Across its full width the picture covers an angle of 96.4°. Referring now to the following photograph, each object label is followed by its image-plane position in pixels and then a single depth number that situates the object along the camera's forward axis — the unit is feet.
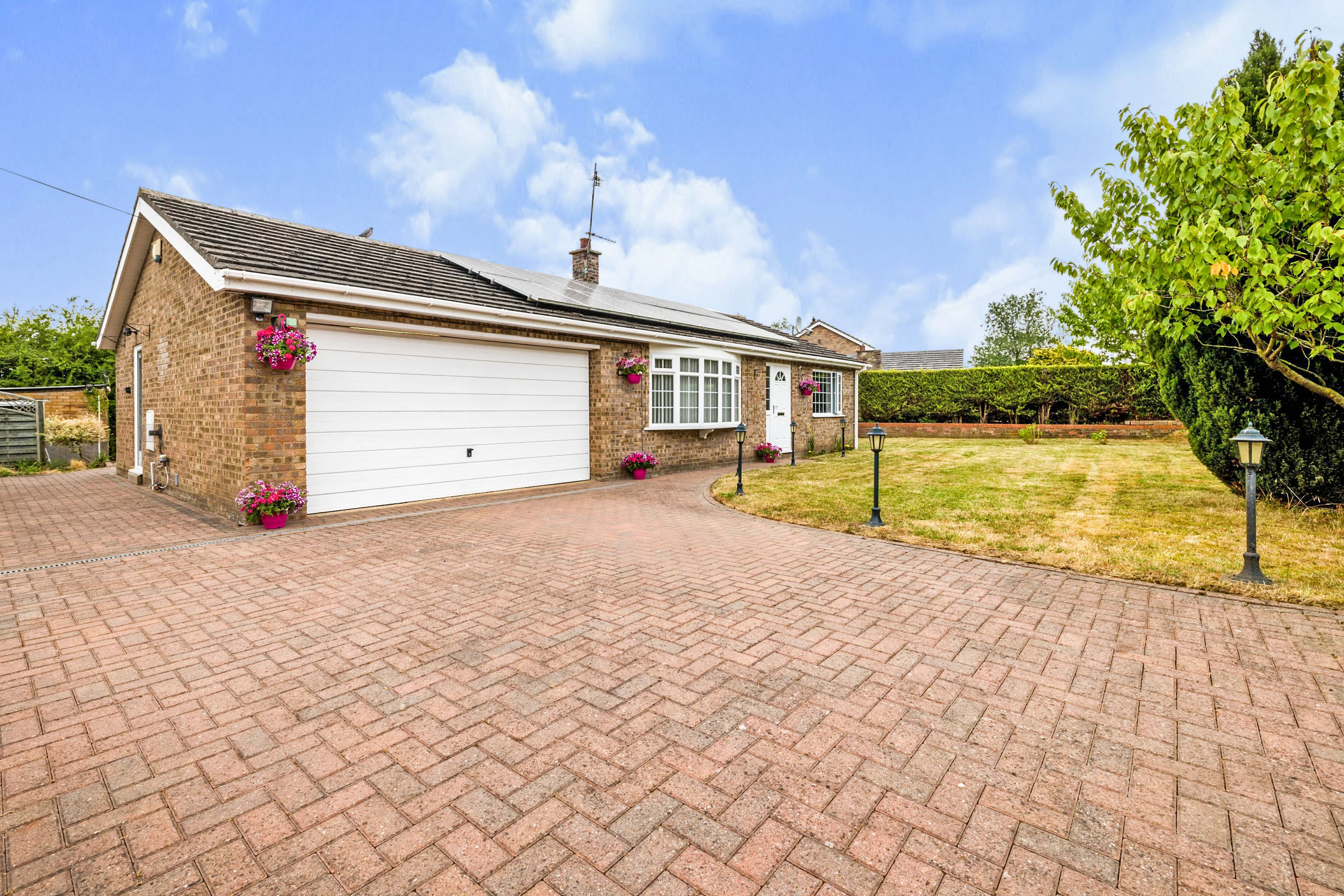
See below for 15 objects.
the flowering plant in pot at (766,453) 47.44
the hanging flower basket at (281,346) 21.94
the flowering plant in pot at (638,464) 37.06
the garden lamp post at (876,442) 22.88
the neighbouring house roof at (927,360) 125.59
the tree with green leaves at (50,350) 77.87
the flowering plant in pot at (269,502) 21.97
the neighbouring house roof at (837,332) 109.40
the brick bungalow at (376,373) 23.32
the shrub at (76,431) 47.70
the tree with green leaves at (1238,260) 15.69
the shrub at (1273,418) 21.26
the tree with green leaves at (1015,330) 147.54
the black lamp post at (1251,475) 15.42
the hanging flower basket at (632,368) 36.14
